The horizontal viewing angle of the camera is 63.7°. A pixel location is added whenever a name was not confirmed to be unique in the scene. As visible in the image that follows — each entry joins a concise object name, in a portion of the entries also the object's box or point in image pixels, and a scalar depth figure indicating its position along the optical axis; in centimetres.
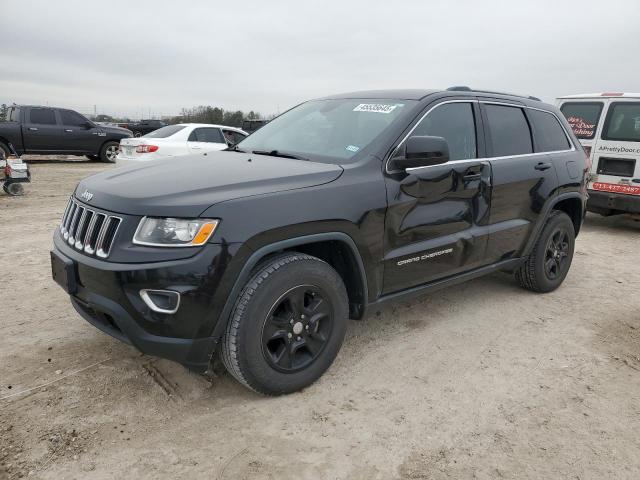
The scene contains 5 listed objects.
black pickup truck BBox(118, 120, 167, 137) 2834
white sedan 1019
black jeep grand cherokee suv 255
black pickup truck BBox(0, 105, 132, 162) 1435
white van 756
